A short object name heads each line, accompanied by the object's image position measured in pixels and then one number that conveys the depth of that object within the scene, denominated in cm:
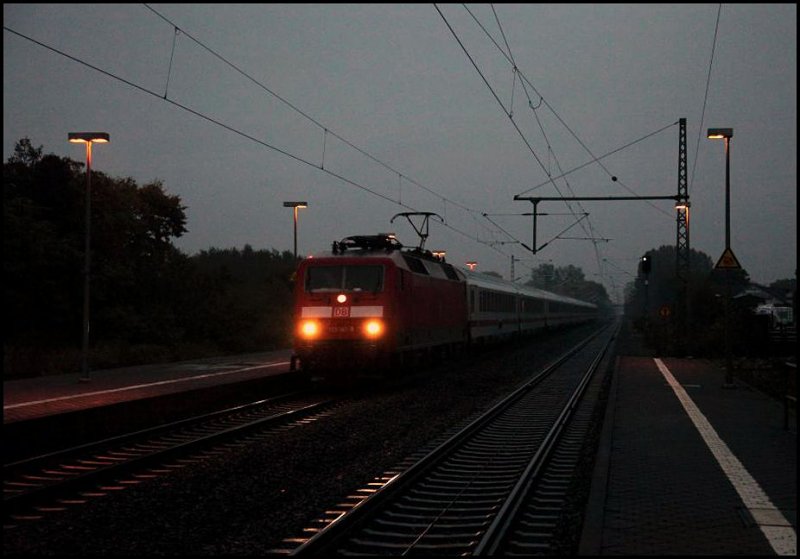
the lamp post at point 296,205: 3381
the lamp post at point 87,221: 1820
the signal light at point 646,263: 3003
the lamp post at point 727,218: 1902
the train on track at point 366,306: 1819
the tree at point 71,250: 3034
